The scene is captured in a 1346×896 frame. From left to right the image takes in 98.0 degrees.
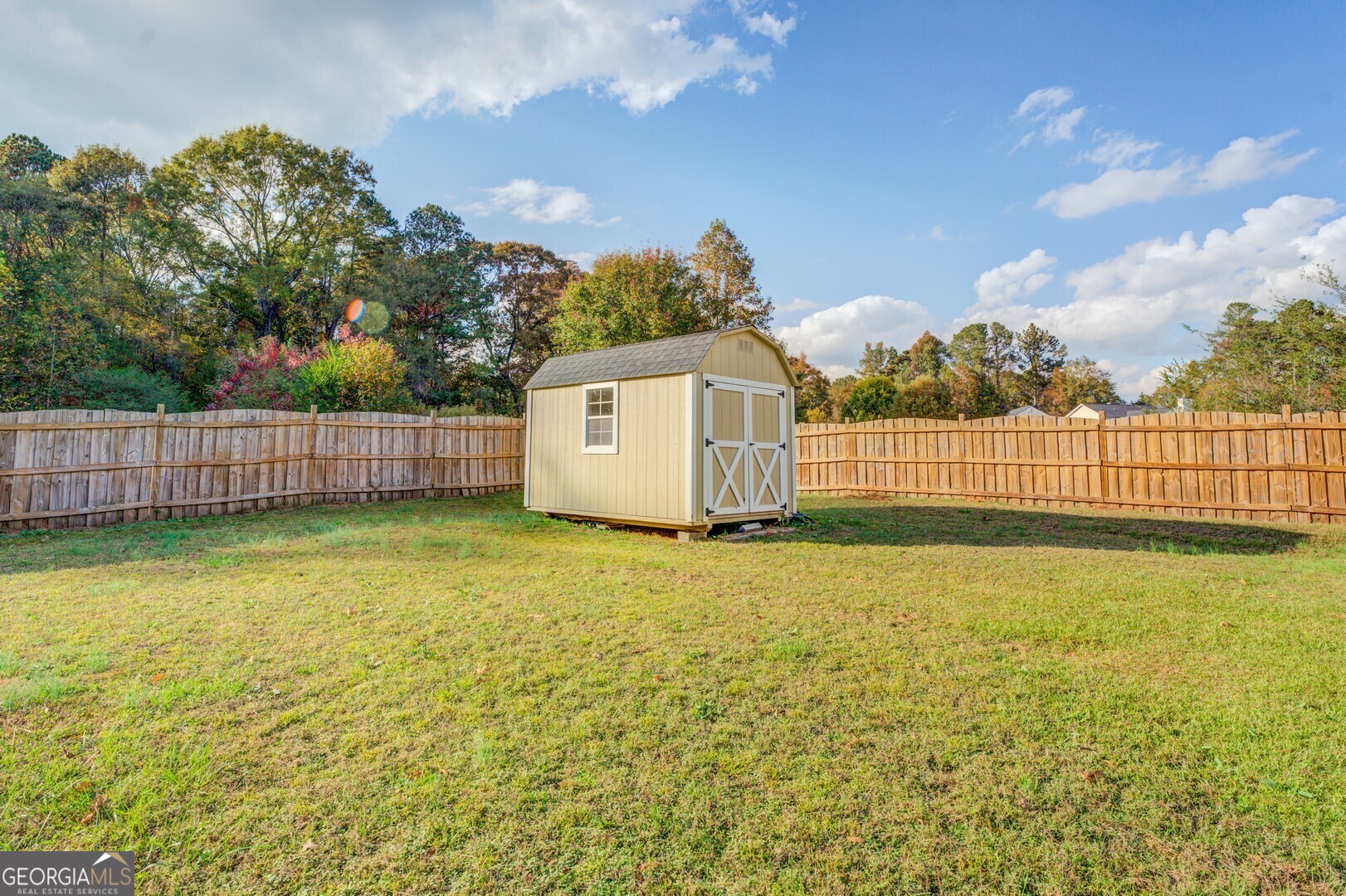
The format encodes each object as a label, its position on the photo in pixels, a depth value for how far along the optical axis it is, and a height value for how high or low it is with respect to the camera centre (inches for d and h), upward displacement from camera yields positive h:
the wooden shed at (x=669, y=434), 333.4 +31.5
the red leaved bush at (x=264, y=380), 559.5 +104.3
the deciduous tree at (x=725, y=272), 927.0 +338.0
